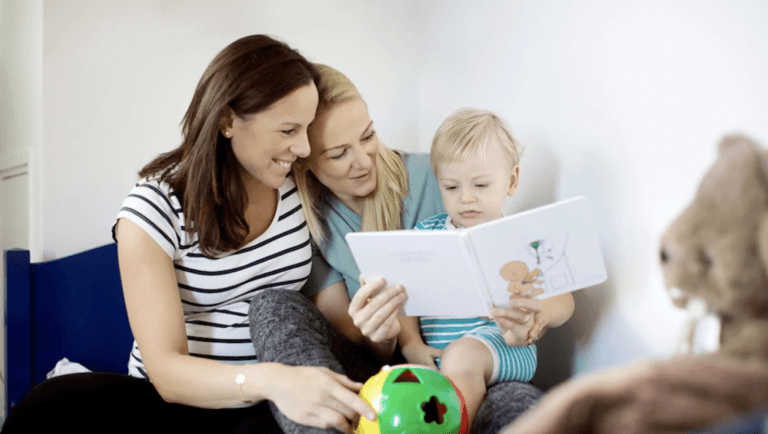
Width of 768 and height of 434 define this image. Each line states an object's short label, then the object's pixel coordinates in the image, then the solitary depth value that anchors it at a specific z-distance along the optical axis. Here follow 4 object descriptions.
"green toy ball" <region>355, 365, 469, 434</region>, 0.90
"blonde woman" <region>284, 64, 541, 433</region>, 1.37
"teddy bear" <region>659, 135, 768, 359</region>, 0.50
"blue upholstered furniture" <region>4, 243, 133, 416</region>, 1.71
